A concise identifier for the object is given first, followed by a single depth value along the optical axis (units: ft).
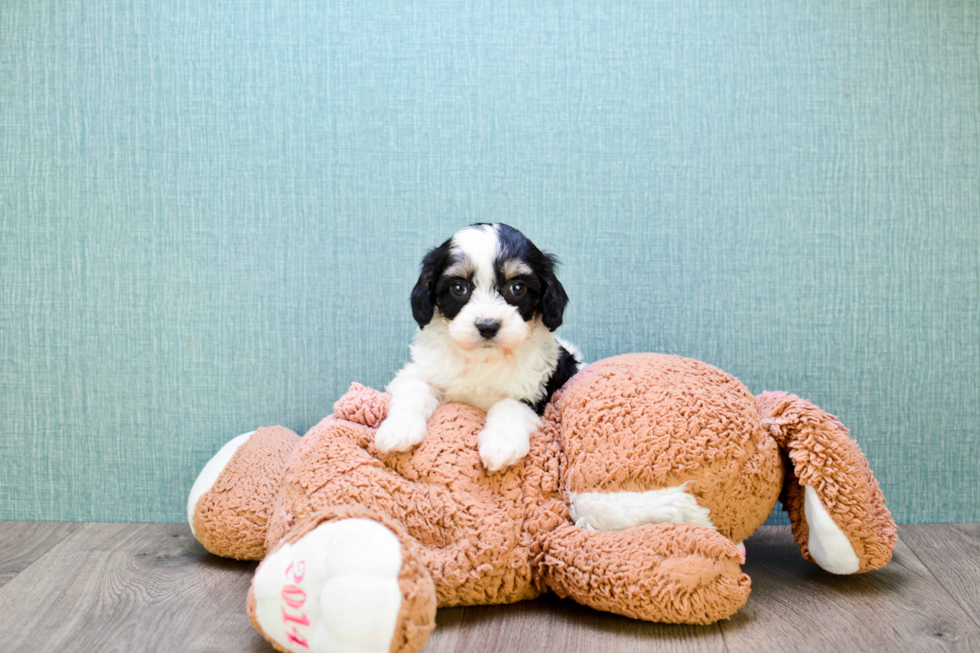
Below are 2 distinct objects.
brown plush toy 1.99
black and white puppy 2.21
